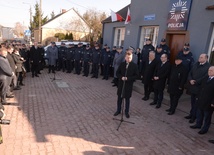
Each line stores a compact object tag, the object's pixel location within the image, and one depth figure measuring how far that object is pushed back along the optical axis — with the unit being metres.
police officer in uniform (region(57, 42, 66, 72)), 12.80
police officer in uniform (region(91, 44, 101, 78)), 11.35
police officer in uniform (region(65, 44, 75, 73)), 12.37
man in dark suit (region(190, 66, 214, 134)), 4.76
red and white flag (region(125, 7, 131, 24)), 11.79
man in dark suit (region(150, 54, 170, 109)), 6.52
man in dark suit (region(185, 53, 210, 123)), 5.40
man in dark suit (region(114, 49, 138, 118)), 5.50
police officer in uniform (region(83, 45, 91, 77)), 11.67
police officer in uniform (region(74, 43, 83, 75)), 12.12
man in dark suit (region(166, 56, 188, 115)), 6.02
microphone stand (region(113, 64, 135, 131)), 5.41
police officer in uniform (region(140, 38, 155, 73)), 9.07
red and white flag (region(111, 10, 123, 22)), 12.27
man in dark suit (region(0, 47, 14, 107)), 5.58
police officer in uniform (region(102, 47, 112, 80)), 11.06
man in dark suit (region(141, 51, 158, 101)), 7.14
